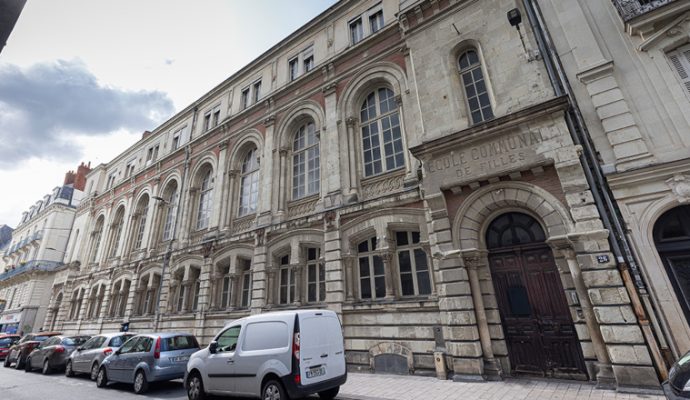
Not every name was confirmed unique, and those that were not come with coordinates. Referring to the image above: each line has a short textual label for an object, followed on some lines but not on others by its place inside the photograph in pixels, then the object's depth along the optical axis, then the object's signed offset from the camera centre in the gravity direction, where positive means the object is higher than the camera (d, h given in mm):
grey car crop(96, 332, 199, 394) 8406 -827
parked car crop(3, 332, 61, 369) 14875 -714
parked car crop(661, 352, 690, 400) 3079 -790
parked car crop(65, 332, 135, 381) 10617 -701
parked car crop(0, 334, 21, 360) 18906 -346
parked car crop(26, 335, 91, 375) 12594 -741
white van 5891 -699
